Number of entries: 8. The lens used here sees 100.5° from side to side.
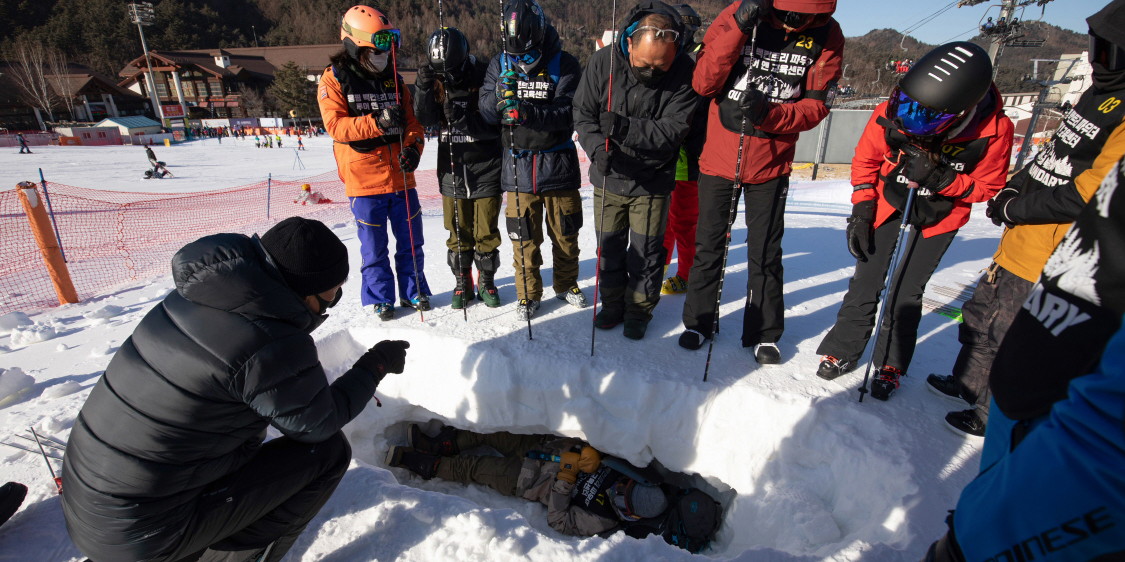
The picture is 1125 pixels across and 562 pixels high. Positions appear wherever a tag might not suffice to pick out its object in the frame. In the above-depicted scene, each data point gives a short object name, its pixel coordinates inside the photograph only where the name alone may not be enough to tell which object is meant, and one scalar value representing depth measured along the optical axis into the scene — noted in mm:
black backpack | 2801
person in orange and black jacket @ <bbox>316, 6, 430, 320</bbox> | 3178
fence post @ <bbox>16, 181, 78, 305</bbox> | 4027
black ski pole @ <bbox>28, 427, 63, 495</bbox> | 2213
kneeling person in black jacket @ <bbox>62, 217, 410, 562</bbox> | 1462
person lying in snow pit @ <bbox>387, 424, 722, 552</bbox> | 2908
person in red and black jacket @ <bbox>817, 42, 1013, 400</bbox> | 2045
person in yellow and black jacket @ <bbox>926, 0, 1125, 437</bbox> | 1833
